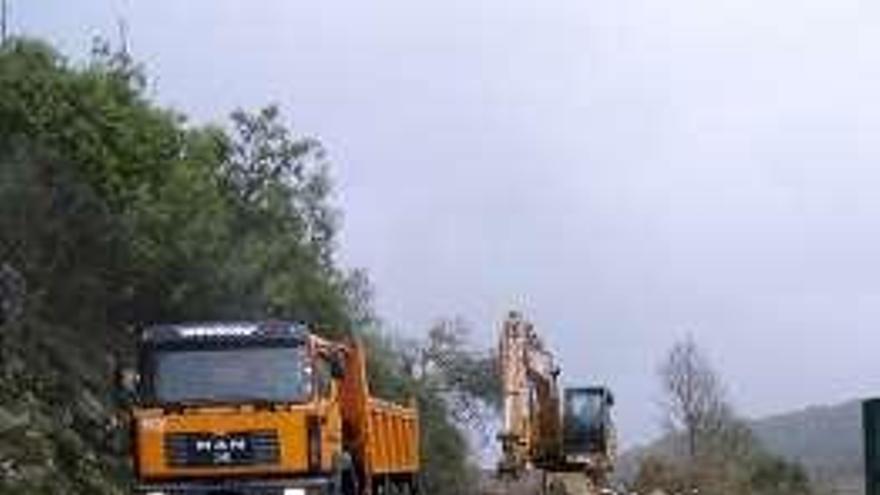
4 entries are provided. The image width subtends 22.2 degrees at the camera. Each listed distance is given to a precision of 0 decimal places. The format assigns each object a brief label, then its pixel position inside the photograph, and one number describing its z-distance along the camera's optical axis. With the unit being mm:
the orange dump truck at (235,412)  31250
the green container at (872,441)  16500
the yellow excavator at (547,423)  48281
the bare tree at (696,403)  91975
